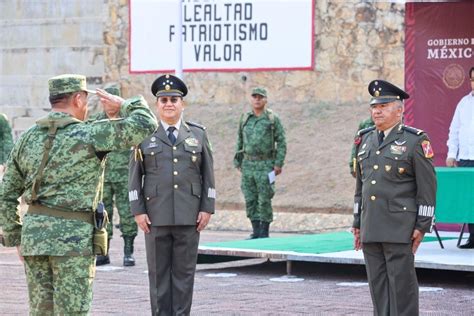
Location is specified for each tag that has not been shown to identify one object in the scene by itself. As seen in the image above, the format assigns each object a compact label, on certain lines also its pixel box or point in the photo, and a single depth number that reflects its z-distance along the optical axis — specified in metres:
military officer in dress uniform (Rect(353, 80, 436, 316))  9.27
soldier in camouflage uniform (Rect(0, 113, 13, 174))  16.61
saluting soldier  7.68
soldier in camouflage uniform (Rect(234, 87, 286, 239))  17.95
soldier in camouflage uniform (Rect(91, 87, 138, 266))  14.53
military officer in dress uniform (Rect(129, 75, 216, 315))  9.88
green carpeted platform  14.23
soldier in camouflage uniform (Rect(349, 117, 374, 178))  17.14
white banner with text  20.02
